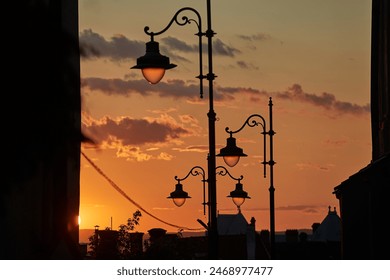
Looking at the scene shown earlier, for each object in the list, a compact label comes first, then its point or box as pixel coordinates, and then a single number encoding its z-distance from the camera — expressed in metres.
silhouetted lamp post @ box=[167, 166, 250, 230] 36.78
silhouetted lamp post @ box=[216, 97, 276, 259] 29.30
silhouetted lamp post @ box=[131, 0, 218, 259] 22.23
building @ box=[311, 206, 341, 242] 123.96
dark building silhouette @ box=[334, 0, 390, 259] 32.94
